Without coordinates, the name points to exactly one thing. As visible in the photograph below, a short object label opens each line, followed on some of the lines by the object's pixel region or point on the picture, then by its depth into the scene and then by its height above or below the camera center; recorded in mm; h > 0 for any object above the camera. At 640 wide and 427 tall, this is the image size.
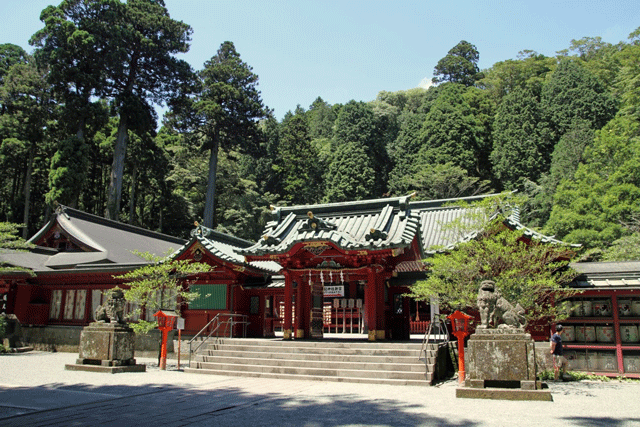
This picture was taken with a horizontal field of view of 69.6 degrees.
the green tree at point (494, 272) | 11270 +700
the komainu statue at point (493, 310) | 9516 -215
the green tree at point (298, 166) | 48000 +13924
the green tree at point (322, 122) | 65688 +25602
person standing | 12359 -1502
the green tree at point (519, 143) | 40875 +14060
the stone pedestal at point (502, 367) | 8898 -1311
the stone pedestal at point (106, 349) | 12656 -1444
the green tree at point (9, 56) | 38088 +20365
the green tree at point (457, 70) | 63988 +31660
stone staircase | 11758 -1740
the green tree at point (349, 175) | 45281 +12145
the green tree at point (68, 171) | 30938 +8371
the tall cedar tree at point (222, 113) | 40375 +16225
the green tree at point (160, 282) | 14281 +458
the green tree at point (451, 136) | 43469 +15761
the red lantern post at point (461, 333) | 11203 -816
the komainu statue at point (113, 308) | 13227 -328
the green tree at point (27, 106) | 33719 +13892
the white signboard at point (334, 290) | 16547 +292
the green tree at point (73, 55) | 32438 +17036
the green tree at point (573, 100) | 40200 +17924
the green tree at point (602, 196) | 25797 +6064
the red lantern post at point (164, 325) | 13906 -840
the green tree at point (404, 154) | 44922 +15118
